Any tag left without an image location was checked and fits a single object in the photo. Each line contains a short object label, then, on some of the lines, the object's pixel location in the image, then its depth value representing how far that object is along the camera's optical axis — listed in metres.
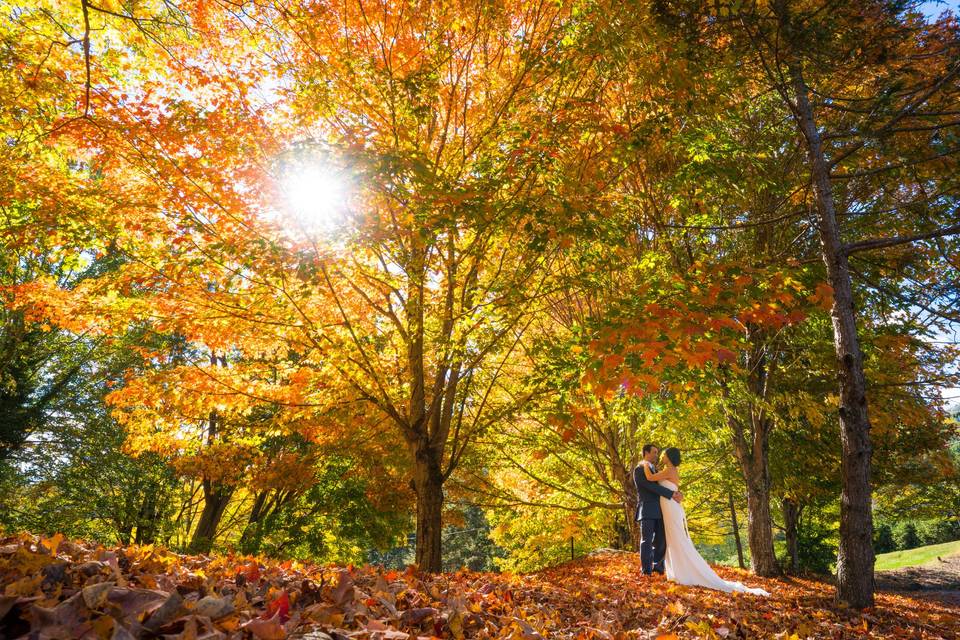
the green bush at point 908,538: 29.52
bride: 6.48
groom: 7.13
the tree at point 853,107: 5.00
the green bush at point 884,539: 27.14
